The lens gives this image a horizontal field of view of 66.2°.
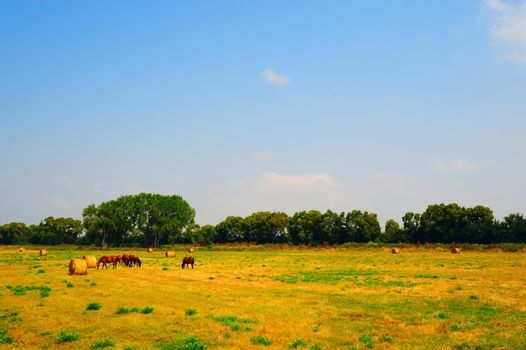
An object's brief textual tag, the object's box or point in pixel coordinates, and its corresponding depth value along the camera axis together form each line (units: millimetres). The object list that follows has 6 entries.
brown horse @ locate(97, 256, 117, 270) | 46750
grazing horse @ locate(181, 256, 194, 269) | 47278
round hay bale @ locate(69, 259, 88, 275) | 36688
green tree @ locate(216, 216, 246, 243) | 176750
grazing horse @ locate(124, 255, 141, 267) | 48750
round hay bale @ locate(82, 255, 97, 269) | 44688
